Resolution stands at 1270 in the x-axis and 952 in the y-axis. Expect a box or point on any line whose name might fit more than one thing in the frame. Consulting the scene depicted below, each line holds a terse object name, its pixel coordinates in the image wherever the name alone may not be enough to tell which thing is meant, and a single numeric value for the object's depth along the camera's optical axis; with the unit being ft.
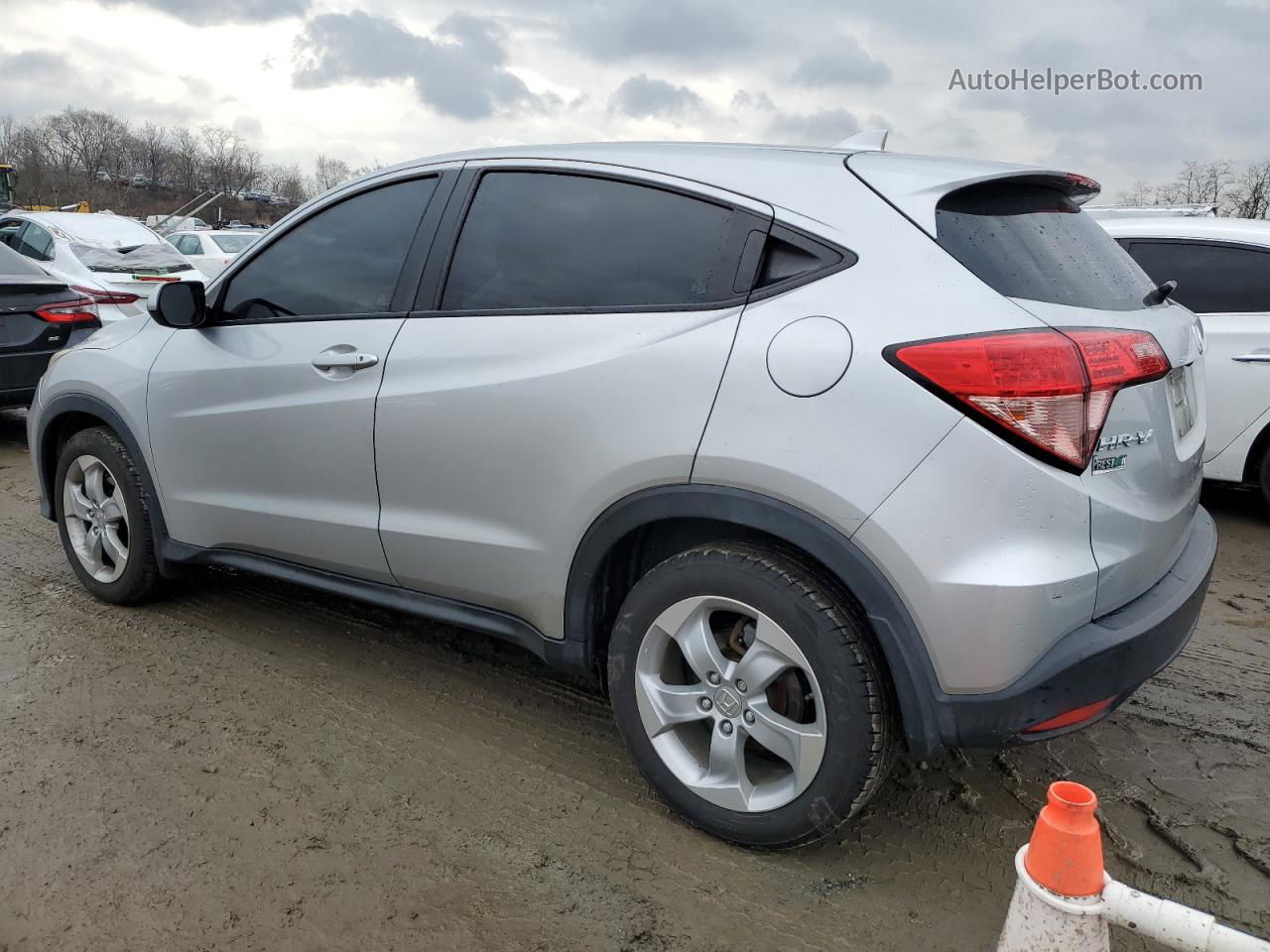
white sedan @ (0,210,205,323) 29.84
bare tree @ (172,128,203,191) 322.57
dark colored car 22.75
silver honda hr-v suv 7.02
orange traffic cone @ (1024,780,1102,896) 5.63
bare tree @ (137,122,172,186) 335.06
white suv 17.71
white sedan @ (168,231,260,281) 51.85
